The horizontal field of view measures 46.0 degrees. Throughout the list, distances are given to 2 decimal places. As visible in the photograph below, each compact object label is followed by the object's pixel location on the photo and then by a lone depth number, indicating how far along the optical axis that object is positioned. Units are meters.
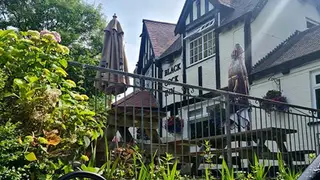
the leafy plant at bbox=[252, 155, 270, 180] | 3.34
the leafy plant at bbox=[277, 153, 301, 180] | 3.60
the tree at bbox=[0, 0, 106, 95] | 19.05
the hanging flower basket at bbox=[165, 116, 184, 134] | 11.71
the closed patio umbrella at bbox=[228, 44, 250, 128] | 8.40
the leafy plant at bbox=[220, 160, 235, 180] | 3.14
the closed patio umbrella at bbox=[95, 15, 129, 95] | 6.72
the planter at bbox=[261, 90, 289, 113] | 10.12
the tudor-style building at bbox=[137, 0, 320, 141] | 12.12
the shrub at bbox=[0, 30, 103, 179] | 2.44
